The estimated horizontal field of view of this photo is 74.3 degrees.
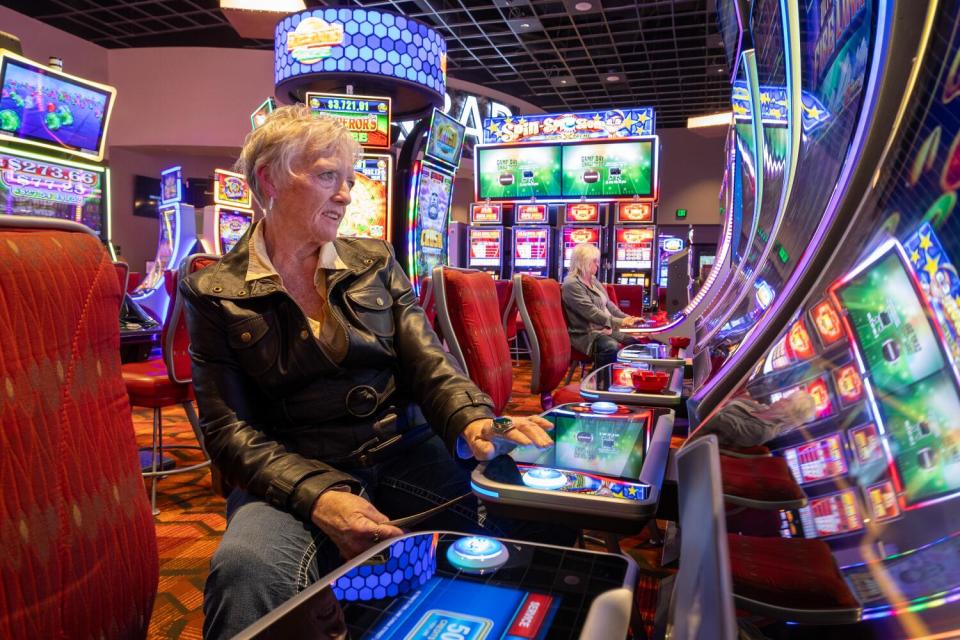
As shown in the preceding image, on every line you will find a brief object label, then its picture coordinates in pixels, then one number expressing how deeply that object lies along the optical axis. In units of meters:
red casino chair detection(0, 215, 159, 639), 0.61
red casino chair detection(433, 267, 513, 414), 1.80
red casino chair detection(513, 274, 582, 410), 2.66
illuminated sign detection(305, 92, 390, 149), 4.95
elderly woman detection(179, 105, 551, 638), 1.04
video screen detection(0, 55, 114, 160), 3.90
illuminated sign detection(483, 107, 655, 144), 8.10
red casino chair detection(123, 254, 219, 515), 2.36
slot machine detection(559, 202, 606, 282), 8.42
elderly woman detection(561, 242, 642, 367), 4.01
